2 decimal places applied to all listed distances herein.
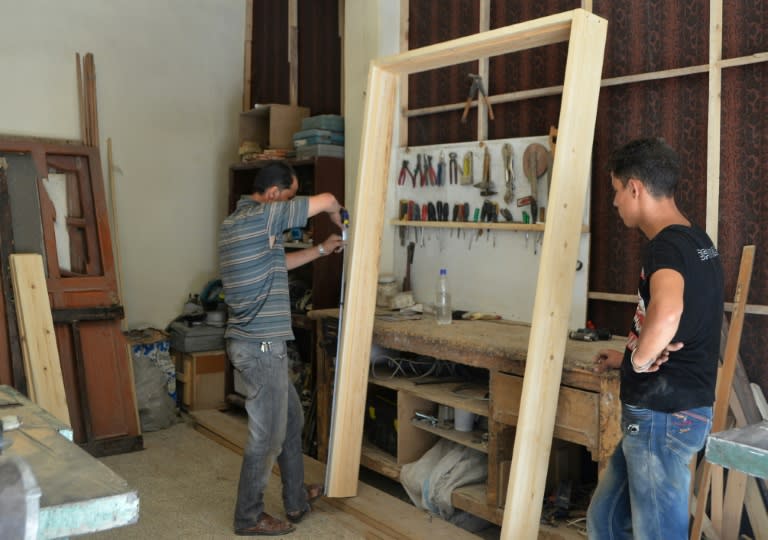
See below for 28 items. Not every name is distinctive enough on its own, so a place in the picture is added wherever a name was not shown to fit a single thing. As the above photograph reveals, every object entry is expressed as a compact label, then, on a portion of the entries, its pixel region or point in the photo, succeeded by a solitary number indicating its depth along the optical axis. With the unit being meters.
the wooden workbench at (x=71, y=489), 1.50
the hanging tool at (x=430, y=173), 4.59
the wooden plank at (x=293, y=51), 6.00
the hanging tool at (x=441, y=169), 4.53
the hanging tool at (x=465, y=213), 4.36
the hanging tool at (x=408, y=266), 4.78
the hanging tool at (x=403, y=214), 4.75
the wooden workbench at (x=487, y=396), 3.04
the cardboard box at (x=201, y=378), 5.71
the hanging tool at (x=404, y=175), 4.75
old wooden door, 4.82
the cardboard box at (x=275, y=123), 5.55
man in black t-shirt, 2.17
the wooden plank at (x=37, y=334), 4.49
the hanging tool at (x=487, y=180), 4.25
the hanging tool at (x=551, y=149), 3.89
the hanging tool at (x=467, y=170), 4.34
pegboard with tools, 4.02
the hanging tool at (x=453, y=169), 4.45
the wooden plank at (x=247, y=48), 6.32
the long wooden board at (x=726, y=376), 3.01
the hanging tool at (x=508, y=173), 4.14
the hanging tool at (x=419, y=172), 4.68
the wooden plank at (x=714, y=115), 3.34
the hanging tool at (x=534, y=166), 3.97
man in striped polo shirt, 3.57
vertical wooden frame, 2.91
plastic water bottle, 4.12
